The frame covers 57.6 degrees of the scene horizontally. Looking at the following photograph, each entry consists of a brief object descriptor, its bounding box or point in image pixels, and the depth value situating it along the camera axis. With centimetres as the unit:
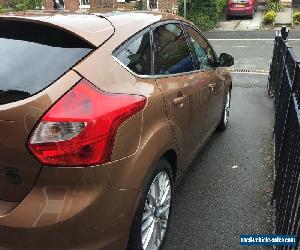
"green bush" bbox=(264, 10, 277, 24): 1380
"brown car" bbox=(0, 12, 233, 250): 152
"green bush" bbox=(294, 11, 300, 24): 1375
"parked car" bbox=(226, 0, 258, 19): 1463
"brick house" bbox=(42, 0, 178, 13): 1531
